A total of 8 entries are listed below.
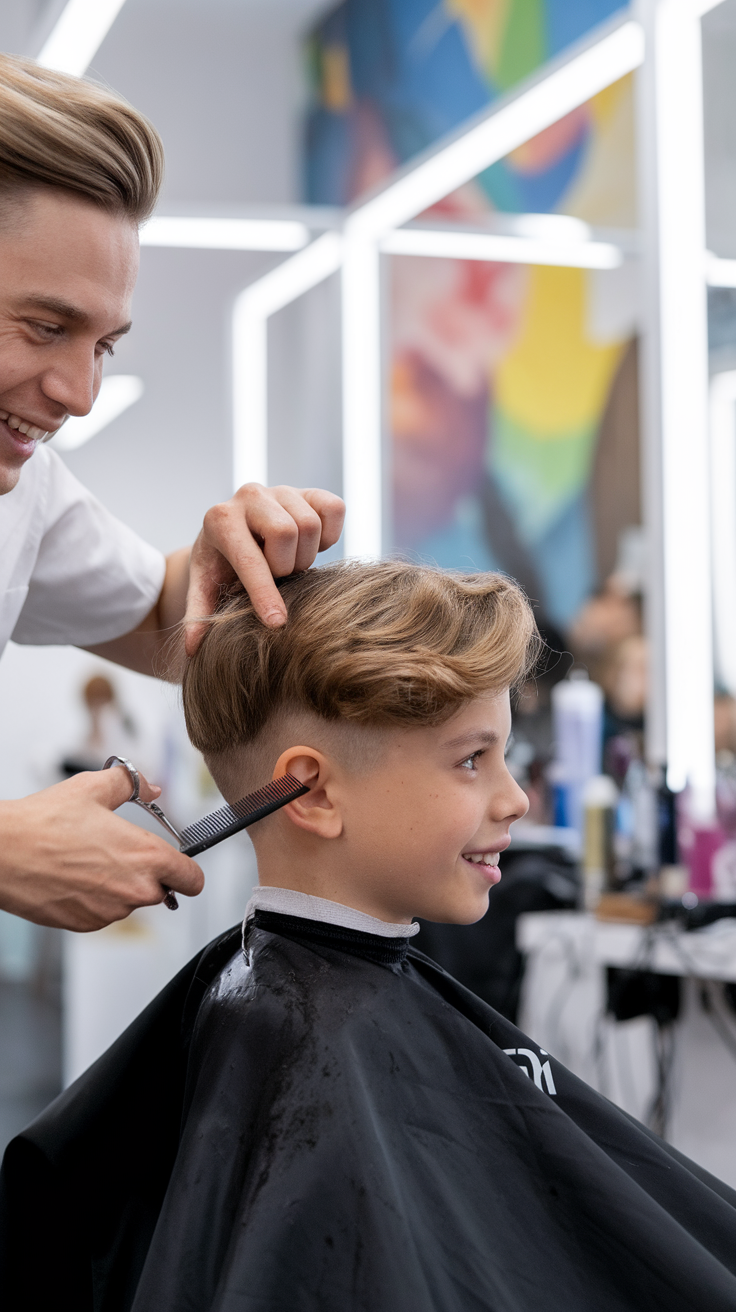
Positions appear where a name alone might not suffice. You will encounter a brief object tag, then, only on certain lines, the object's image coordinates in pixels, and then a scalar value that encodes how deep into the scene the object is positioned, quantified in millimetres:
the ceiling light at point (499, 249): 3674
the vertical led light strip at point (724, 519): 2918
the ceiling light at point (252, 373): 4957
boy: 1021
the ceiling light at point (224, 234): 4305
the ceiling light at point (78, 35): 2635
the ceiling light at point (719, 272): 2865
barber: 1063
